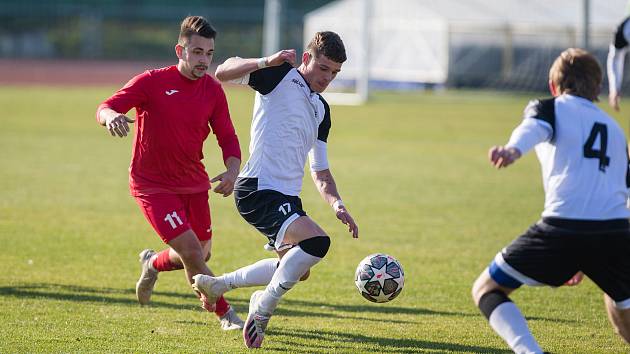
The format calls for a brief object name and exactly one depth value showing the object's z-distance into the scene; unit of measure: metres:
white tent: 81.06
